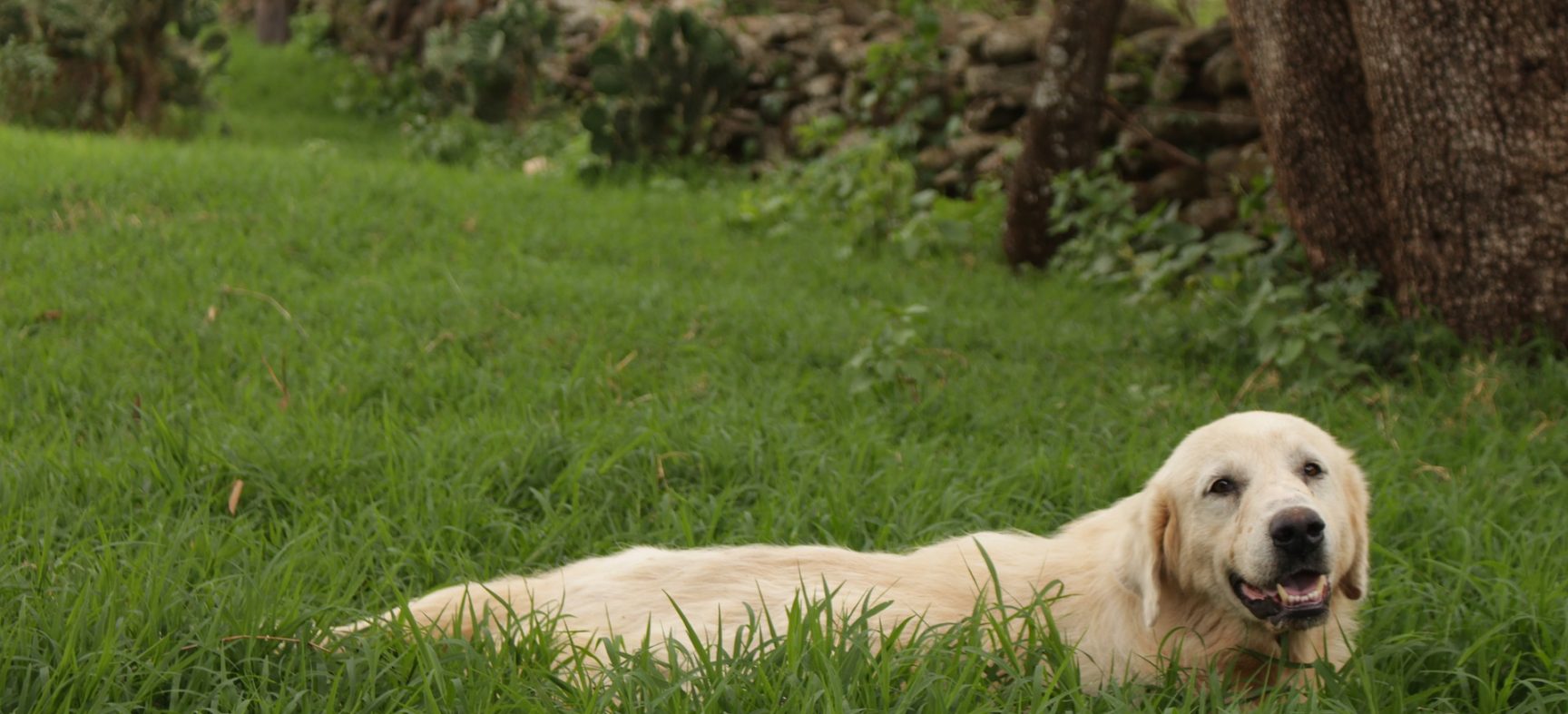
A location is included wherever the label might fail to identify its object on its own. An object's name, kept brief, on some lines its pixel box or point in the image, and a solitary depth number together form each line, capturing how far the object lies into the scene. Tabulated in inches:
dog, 98.9
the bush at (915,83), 383.6
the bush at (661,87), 427.5
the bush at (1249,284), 196.1
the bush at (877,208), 307.3
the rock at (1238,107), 299.4
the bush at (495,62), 523.8
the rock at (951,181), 366.9
